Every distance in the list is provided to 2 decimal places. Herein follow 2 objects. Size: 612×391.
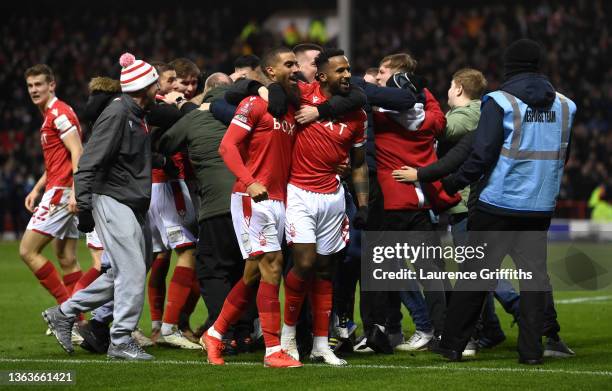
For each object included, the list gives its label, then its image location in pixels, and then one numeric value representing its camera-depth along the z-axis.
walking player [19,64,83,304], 21.48
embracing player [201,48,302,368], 16.12
